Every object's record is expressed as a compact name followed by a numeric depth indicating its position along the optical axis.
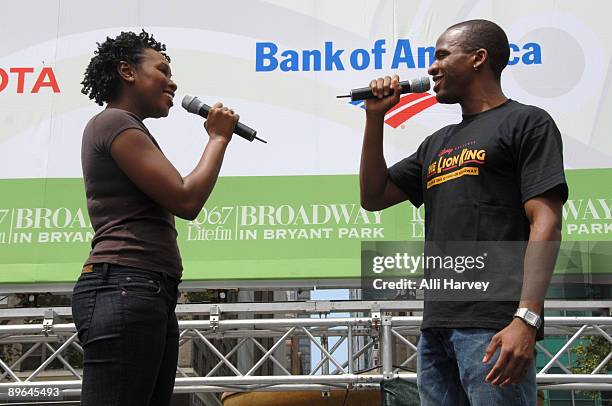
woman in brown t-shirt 1.69
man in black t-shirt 1.69
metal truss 4.04
